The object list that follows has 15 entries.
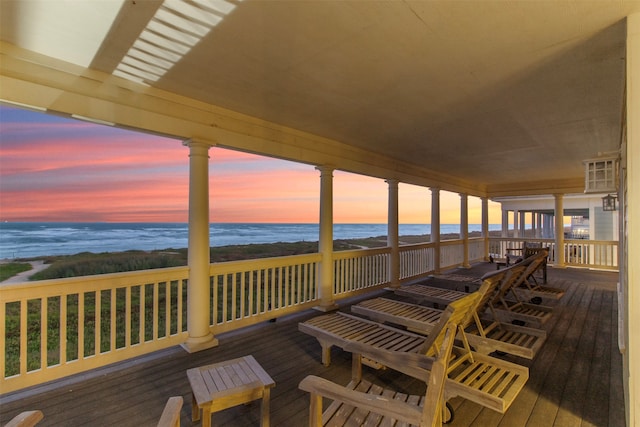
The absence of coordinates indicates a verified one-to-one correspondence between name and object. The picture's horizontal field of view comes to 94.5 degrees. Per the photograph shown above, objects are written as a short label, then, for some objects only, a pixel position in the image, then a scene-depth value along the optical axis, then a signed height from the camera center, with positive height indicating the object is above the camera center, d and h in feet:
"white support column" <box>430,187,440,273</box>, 26.40 -0.93
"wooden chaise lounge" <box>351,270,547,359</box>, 9.16 -3.97
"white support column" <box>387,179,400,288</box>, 21.24 -1.27
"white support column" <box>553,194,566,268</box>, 30.91 -1.47
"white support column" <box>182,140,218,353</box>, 11.39 -1.45
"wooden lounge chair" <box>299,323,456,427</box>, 4.30 -2.94
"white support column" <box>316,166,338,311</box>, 16.58 -1.35
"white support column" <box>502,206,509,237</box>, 55.47 -1.34
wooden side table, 5.71 -3.61
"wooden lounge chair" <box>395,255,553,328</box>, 12.48 -4.11
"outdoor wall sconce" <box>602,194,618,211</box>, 17.37 +0.73
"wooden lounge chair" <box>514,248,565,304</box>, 15.42 -4.14
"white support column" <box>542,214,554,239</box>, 84.79 -3.52
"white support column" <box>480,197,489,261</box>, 34.60 -1.21
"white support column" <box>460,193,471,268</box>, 30.86 -1.19
